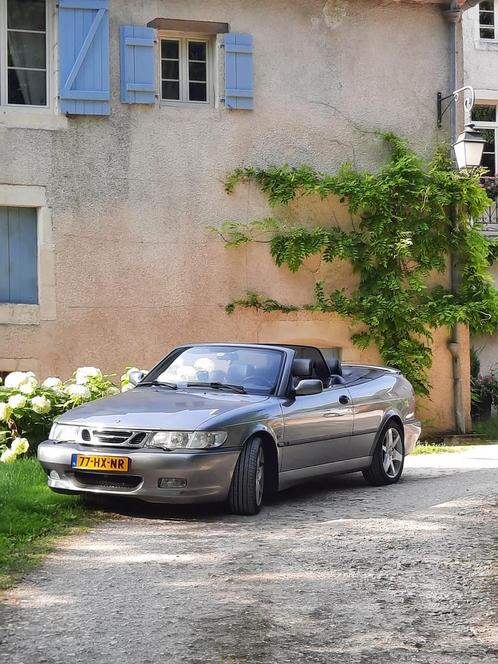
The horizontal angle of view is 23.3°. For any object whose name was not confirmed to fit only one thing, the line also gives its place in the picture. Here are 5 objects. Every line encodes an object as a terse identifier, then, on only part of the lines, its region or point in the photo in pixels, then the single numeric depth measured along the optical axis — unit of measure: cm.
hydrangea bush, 1264
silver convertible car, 888
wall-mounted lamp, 1827
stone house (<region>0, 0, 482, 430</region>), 1775
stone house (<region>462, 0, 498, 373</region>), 2377
